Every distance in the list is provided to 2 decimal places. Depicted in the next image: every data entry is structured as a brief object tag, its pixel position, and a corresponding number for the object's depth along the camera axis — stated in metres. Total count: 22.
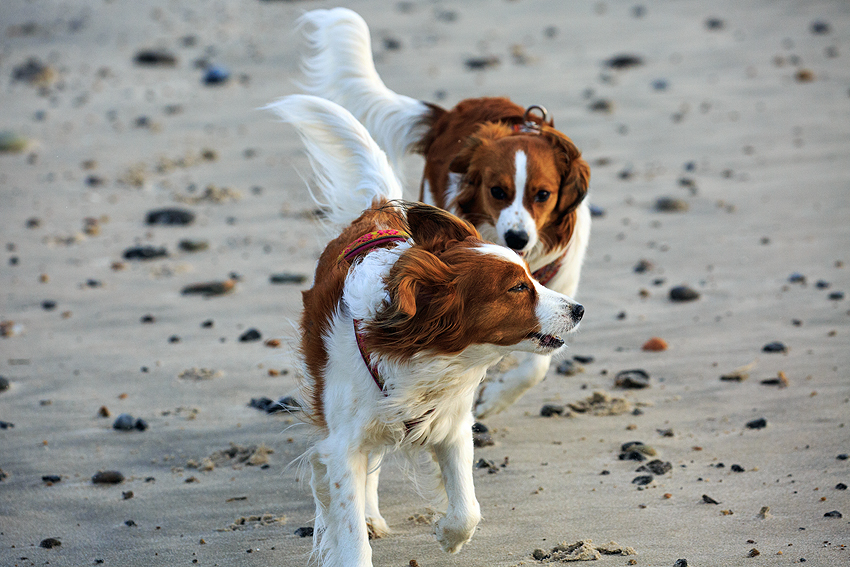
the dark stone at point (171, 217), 15.27
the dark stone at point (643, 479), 7.82
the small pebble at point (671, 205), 15.12
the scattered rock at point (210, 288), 12.69
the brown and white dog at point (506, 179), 8.68
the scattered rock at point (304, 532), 7.41
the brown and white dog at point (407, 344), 5.86
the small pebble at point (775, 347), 10.37
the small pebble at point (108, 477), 8.22
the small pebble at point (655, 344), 10.73
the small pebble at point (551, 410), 9.40
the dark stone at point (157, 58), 22.61
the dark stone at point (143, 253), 14.03
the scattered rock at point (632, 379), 9.78
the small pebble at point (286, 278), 13.02
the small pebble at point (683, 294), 12.05
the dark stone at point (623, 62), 21.58
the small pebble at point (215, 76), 21.61
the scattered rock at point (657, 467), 8.00
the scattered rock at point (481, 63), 21.55
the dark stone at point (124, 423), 9.17
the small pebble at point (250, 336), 11.25
